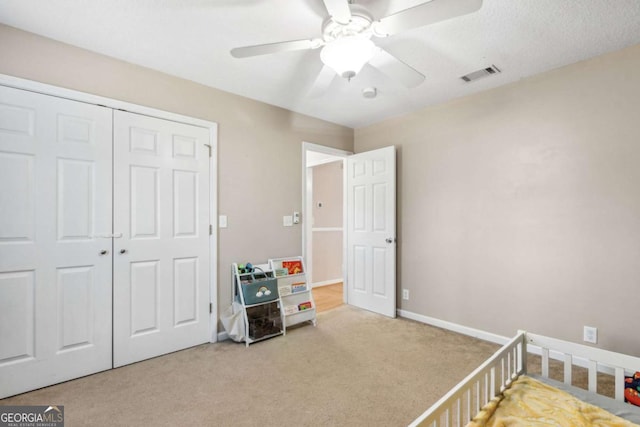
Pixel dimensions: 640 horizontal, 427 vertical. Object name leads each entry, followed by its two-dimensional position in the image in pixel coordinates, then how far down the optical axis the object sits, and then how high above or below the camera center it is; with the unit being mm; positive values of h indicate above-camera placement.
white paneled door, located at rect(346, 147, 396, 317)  3594 -210
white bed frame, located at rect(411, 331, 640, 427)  1196 -702
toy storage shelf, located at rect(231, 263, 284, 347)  2867 -867
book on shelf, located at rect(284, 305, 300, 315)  3207 -1014
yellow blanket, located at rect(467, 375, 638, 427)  1150 -779
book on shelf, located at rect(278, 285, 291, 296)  3240 -819
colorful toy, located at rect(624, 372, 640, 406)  1652 -969
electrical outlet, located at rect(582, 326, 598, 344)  2318 -912
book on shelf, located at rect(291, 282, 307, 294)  3338 -807
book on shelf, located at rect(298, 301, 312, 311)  3318 -1006
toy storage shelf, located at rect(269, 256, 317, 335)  3227 -844
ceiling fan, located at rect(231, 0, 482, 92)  1391 +900
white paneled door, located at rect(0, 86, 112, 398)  2008 -195
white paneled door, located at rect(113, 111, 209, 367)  2424 -206
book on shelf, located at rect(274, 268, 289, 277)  3274 -631
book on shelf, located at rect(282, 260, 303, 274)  3387 -590
